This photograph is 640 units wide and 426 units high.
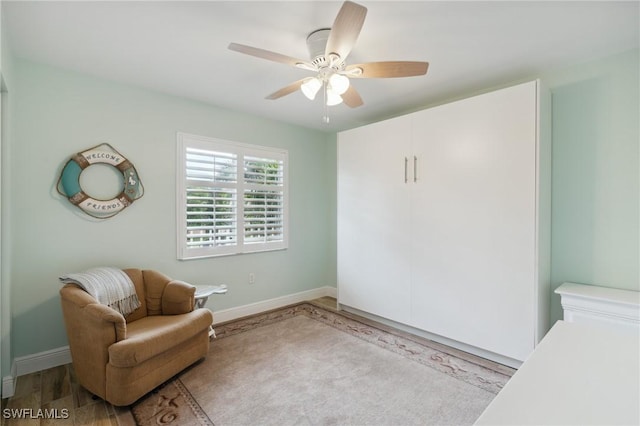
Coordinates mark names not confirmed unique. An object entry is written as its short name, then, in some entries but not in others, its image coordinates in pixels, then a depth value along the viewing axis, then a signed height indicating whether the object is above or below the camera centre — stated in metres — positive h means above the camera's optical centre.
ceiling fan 1.70 +0.94
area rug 1.99 -1.27
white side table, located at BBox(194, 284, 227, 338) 2.87 -0.74
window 3.35 +0.19
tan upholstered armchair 1.99 -0.90
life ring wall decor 2.61 +0.26
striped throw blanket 2.29 -0.56
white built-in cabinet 2.47 -0.05
